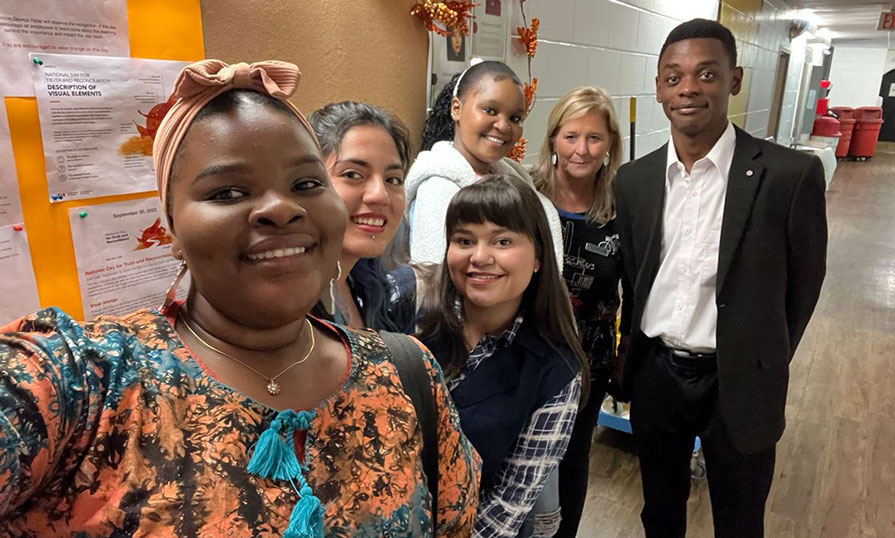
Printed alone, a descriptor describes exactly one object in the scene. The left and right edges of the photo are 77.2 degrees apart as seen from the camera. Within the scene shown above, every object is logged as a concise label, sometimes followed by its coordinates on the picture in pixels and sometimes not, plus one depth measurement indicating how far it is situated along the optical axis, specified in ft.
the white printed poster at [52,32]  3.06
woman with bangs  4.02
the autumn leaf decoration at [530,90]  8.29
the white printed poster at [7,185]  3.09
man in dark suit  4.94
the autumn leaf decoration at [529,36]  8.64
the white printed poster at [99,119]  3.28
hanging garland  8.36
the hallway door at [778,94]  28.81
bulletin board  3.18
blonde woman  6.01
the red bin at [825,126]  40.65
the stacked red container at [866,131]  43.24
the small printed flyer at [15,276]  3.20
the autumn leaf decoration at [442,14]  6.63
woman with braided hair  5.09
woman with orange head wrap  1.57
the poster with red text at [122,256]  3.56
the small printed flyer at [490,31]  7.86
